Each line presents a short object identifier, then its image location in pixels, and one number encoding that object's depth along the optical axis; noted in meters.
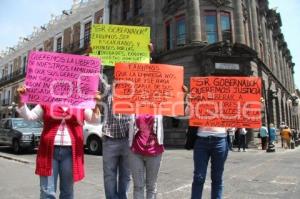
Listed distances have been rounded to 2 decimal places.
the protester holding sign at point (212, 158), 5.17
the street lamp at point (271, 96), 27.93
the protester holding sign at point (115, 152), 4.81
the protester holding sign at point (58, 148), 4.24
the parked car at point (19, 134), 15.35
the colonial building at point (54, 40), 35.75
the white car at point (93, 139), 14.64
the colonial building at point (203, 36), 23.44
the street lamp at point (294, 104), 42.53
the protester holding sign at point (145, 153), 4.59
